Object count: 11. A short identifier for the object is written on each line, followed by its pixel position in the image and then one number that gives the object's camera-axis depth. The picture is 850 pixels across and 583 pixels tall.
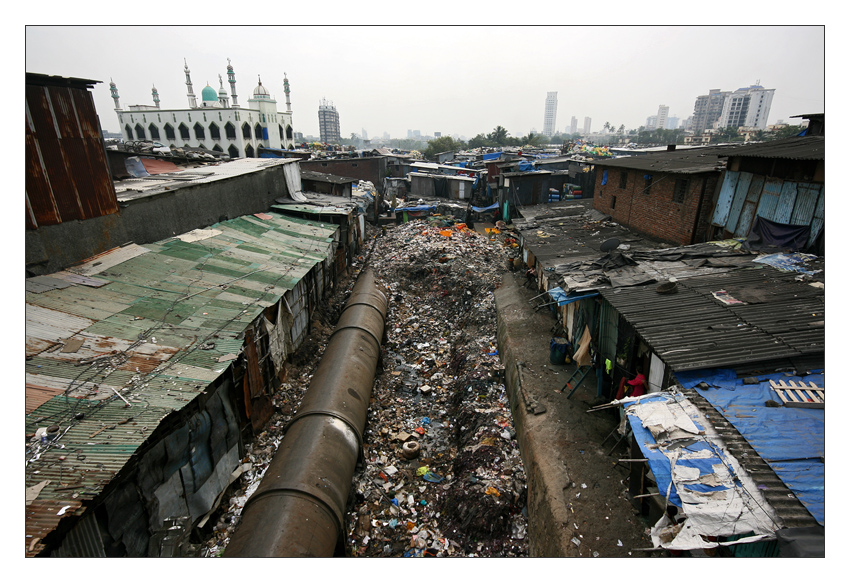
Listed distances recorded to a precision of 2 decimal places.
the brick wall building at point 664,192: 11.85
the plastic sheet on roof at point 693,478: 3.95
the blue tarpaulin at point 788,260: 8.23
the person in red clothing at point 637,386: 7.14
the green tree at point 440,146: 65.00
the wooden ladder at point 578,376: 9.52
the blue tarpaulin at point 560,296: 8.57
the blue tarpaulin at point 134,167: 15.95
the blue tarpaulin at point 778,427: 4.23
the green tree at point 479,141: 78.50
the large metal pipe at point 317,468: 5.37
